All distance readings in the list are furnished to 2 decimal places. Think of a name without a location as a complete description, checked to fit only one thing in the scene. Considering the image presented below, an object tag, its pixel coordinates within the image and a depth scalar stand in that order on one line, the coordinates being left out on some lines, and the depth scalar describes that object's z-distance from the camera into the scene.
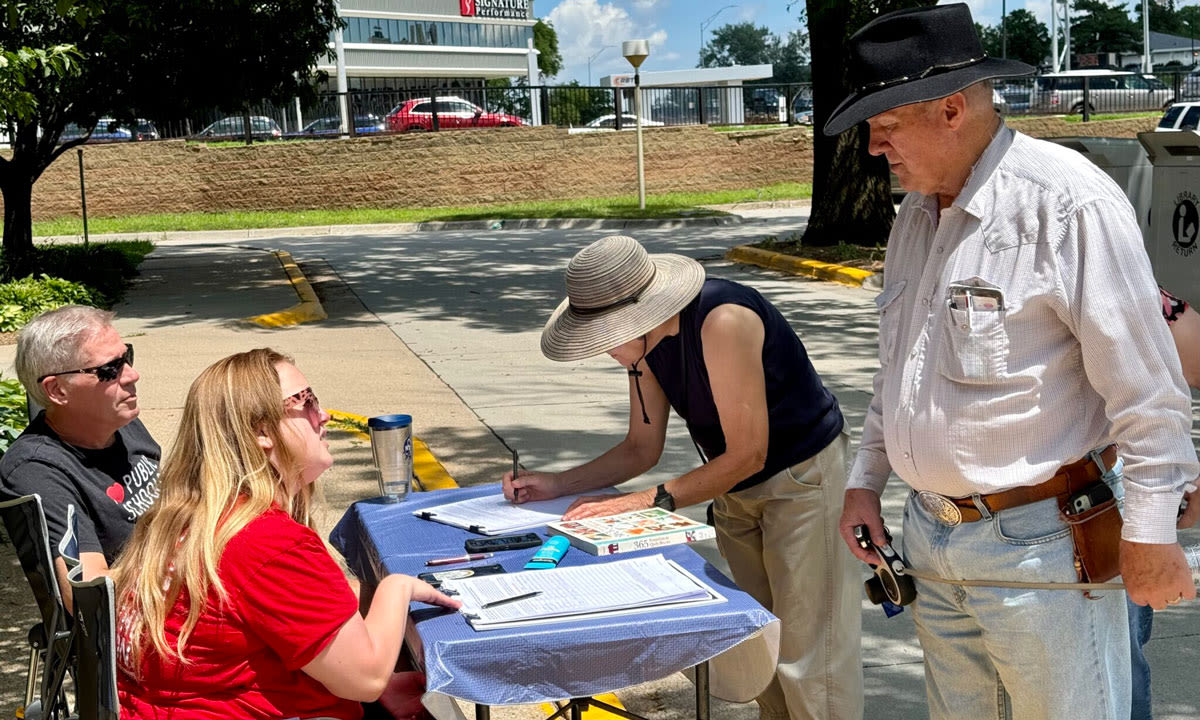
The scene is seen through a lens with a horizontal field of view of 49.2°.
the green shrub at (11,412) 5.63
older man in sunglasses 3.56
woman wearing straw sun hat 3.42
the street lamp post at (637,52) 25.90
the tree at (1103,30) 114.31
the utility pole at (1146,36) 76.57
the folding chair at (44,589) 3.15
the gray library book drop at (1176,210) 9.74
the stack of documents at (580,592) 2.80
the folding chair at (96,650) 2.59
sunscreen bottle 3.14
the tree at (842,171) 16.08
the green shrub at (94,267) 15.28
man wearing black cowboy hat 2.42
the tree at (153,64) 15.09
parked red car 32.31
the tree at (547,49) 108.44
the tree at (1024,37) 98.06
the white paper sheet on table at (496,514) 3.52
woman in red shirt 2.63
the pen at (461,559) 3.21
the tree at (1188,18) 121.78
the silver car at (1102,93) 37.09
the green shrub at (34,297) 12.17
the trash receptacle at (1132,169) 11.03
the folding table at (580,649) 2.68
